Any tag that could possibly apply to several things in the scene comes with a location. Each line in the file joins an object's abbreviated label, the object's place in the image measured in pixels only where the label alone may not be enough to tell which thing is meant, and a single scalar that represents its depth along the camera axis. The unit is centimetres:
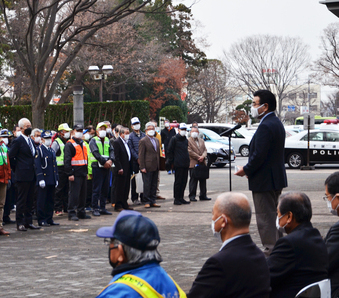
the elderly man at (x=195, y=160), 1464
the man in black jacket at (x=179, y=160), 1429
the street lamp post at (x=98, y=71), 2350
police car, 2381
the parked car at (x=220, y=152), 2530
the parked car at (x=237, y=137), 3553
